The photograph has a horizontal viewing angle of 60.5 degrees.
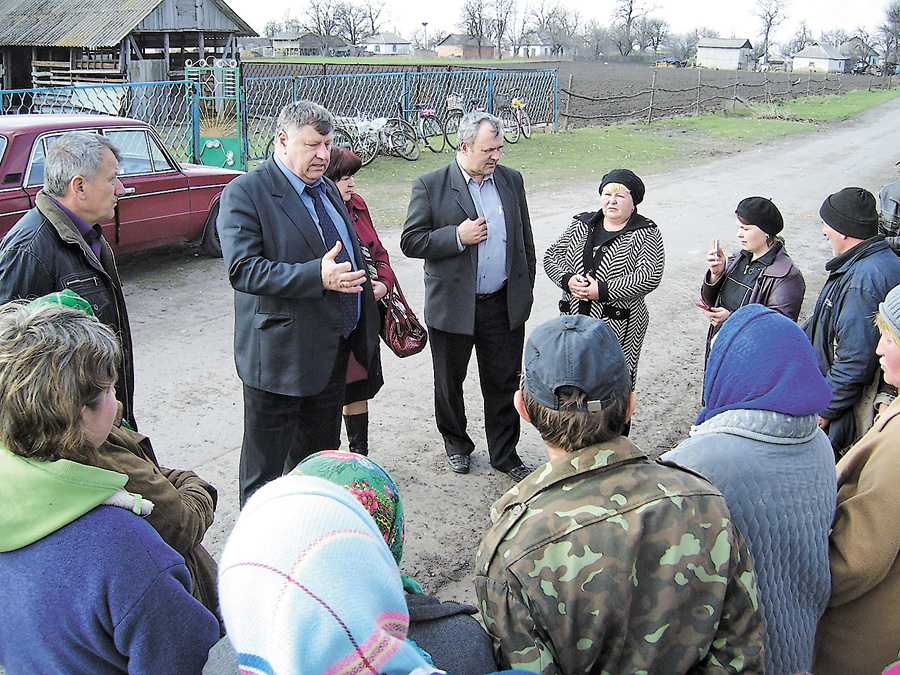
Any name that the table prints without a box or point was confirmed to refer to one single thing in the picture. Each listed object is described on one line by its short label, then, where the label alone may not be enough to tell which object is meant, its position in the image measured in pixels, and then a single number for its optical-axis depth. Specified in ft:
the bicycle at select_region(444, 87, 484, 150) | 65.46
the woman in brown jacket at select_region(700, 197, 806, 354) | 12.91
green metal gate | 42.06
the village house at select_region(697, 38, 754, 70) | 334.65
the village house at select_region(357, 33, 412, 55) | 376.82
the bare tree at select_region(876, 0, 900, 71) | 283.59
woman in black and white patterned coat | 13.39
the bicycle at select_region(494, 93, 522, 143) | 65.51
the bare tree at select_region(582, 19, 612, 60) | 343.67
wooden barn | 76.23
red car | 22.27
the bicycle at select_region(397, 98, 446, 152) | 61.16
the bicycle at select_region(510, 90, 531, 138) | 67.41
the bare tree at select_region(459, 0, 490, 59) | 285.84
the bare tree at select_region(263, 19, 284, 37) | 313.53
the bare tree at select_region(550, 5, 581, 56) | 323.78
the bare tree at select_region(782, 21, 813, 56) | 380.78
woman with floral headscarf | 5.03
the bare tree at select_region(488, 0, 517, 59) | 285.84
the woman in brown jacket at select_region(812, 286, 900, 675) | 6.49
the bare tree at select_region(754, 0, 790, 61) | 336.90
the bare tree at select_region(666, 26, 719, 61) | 357.61
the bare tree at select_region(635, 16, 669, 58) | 352.08
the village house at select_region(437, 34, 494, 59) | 299.58
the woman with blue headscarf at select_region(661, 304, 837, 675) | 6.17
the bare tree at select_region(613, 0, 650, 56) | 330.13
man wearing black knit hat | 10.83
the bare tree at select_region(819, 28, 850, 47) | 390.17
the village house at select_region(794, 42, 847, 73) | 331.36
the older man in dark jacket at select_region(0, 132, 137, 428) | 9.97
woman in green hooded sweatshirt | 4.99
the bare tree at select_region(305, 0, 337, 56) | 270.61
